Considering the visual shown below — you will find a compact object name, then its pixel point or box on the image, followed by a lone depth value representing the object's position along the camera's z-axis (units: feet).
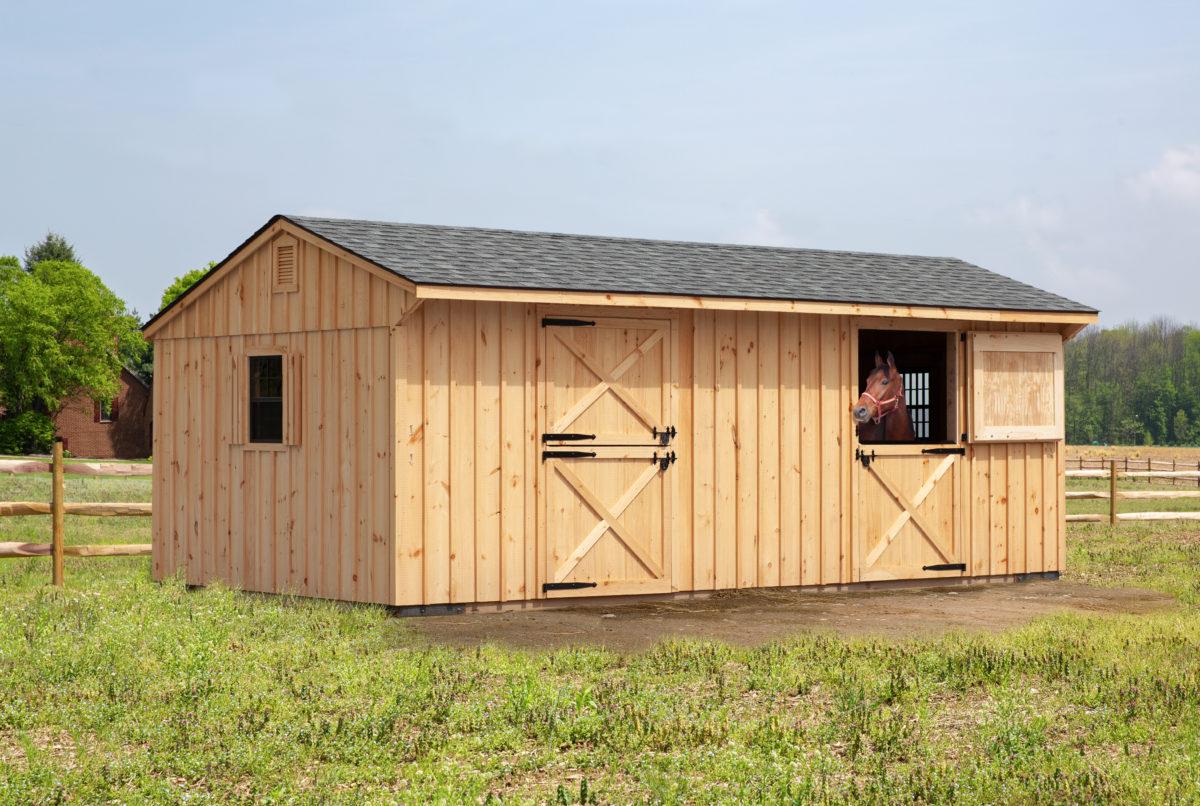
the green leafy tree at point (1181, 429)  347.77
